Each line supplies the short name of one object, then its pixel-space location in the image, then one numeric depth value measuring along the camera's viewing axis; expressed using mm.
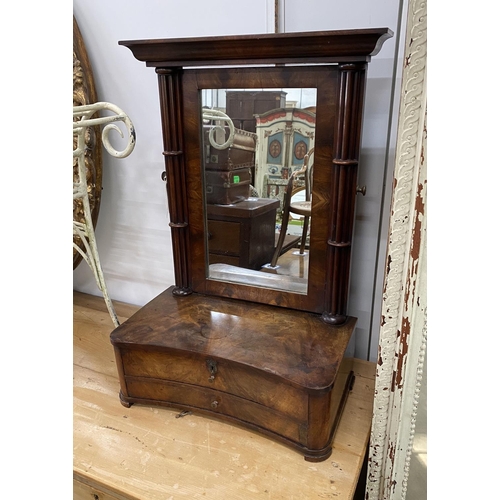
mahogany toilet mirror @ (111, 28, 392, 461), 767
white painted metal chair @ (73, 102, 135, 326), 927
